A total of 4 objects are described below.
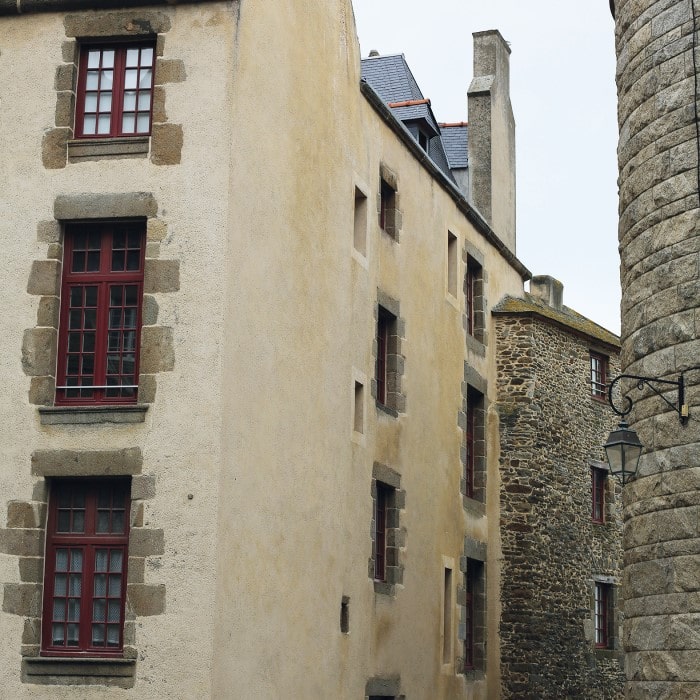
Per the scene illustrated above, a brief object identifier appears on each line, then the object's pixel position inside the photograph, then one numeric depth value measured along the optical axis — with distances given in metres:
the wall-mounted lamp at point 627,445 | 11.13
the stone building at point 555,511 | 21.25
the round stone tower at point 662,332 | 11.19
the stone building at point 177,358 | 12.66
